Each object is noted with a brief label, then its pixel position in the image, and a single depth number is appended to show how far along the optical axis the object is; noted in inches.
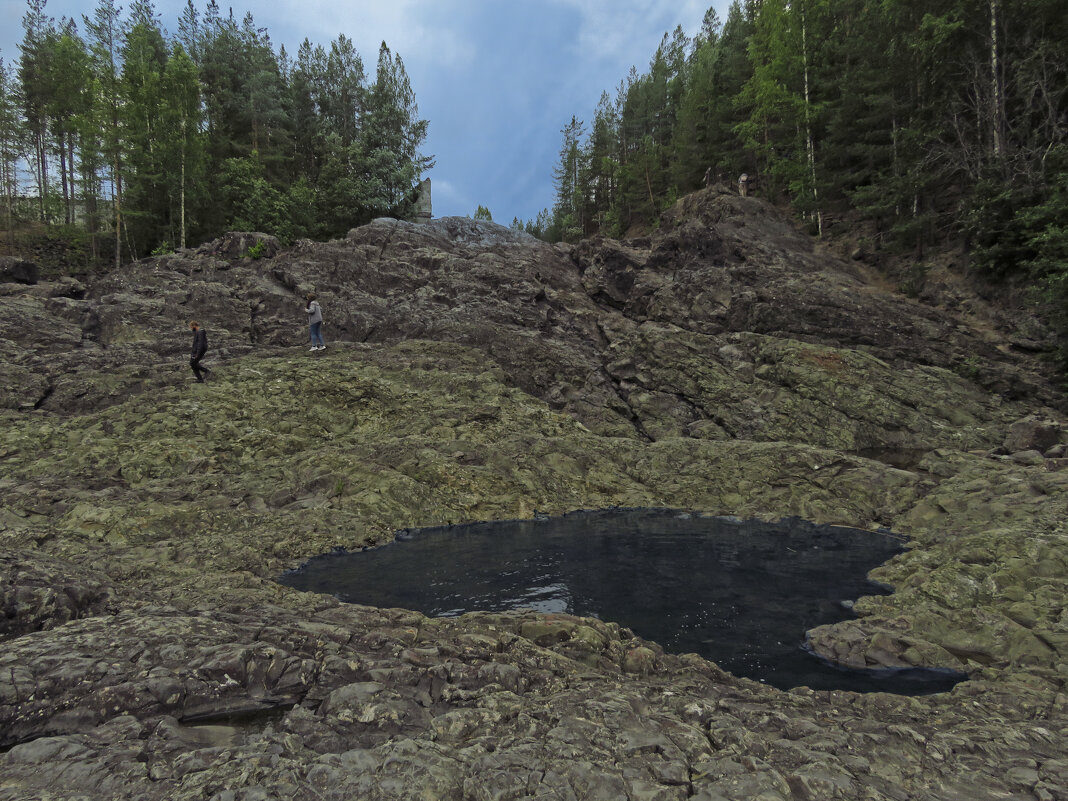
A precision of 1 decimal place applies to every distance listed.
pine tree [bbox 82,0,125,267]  1499.8
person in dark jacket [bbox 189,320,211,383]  952.3
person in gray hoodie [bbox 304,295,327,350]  1124.5
